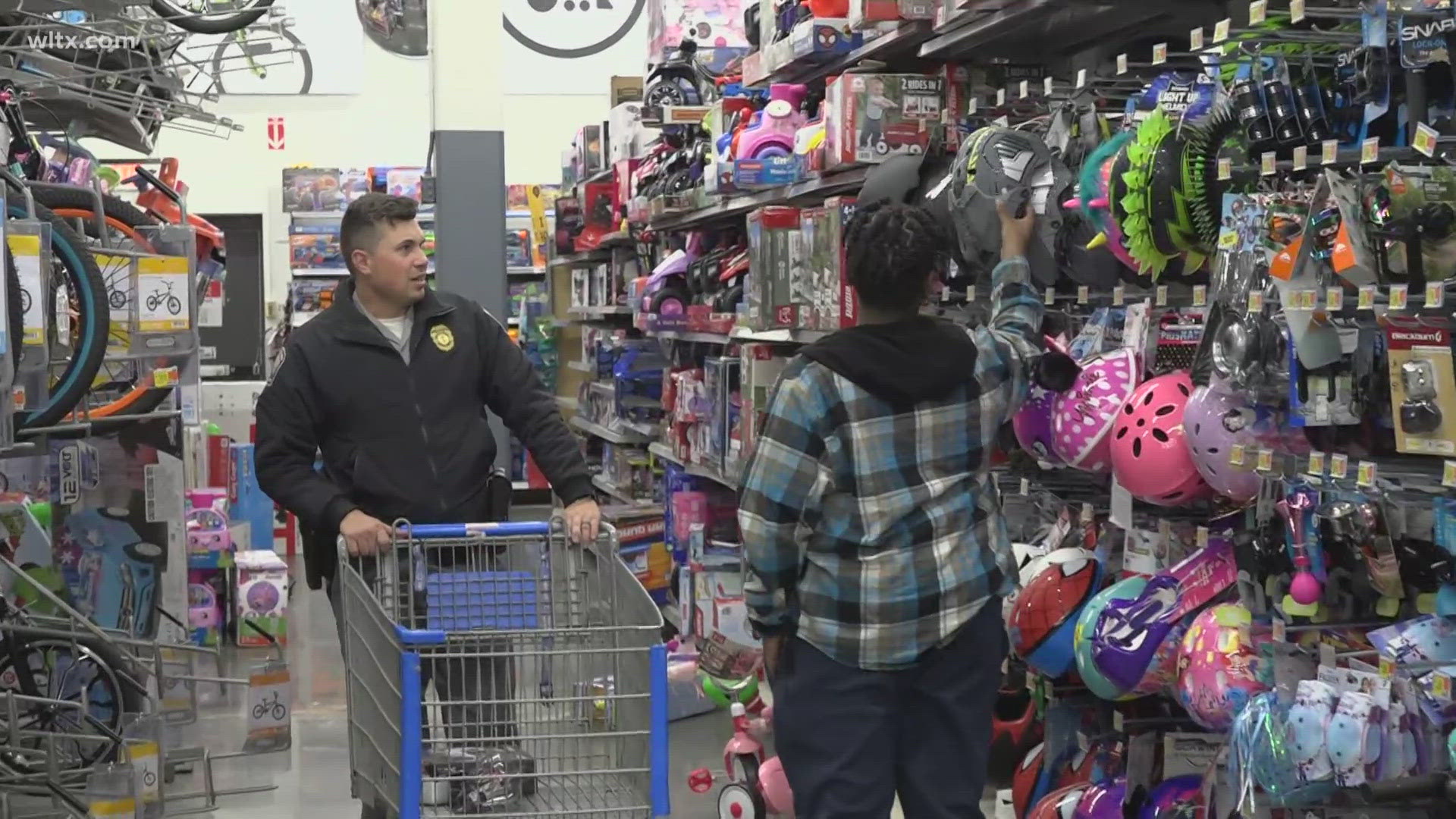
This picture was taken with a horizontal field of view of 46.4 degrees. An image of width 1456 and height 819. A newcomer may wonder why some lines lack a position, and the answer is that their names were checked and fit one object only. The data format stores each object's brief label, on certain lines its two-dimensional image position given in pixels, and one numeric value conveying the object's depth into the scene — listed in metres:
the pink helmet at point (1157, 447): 3.44
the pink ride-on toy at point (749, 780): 4.37
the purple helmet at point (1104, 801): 3.78
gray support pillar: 7.39
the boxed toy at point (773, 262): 5.44
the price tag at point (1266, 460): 3.20
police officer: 3.68
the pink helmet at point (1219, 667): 3.26
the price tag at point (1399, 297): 2.83
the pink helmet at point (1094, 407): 3.67
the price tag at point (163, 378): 5.47
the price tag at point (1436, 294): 2.77
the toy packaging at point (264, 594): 6.95
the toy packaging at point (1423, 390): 2.83
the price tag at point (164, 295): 5.32
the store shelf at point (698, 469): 6.44
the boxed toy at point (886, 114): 4.74
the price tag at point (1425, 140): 2.80
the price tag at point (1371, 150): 2.93
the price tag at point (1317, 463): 3.09
